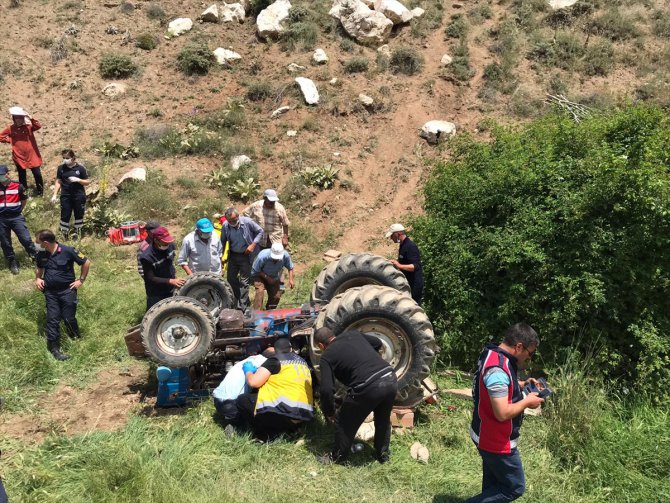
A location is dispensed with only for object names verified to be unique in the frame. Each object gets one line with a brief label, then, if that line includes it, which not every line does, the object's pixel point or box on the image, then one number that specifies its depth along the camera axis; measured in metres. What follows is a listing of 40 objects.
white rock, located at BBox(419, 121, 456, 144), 14.03
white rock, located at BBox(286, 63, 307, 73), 16.14
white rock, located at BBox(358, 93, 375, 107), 14.98
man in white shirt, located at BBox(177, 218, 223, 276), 6.88
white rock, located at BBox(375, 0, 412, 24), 17.28
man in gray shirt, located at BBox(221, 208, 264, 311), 7.52
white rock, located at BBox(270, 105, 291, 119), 14.83
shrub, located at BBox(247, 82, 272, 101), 15.49
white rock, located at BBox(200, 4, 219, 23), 18.55
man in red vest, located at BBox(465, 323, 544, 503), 3.50
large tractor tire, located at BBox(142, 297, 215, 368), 5.34
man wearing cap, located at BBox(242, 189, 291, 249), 8.44
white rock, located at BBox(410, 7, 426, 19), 17.81
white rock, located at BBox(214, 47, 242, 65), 16.94
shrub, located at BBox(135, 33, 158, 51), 17.73
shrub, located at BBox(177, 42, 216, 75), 16.59
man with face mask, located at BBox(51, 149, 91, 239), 9.77
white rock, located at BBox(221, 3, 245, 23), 18.59
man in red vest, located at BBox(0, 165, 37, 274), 8.57
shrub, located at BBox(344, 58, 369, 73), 15.98
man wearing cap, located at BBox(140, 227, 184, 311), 6.38
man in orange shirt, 10.88
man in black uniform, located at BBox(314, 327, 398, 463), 4.44
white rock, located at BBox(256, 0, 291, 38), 17.66
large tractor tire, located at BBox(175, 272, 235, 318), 6.53
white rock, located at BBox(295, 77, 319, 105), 14.91
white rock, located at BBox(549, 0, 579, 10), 17.89
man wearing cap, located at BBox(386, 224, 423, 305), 6.91
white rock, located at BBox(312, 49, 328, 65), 16.27
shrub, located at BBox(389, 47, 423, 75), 16.05
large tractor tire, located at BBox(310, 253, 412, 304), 6.67
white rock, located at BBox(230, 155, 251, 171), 13.31
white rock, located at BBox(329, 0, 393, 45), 17.00
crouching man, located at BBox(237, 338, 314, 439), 4.83
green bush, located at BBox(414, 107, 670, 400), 5.84
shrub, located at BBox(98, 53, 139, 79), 16.64
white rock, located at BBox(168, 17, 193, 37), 18.24
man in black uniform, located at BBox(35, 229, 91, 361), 6.49
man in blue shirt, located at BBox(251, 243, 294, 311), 7.07
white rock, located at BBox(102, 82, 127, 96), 16.05
